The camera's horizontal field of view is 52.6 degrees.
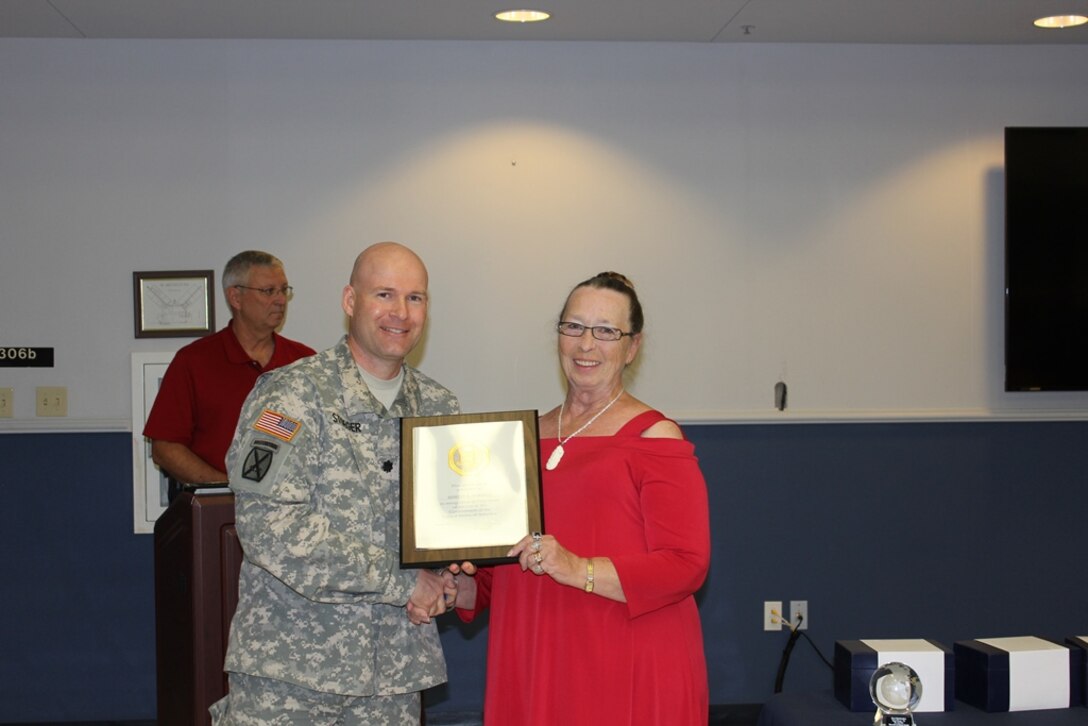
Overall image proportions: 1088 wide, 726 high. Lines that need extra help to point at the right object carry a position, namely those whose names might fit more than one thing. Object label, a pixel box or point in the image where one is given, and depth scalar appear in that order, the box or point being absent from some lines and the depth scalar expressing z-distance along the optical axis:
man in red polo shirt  3.97
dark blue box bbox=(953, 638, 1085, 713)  2.28
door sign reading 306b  4.46
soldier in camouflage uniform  2.20
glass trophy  1.93
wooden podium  2.73
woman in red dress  2.16
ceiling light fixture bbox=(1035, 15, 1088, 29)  4.38
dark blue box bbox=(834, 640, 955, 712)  2.33
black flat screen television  4.64
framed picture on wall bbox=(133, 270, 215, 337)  4.50
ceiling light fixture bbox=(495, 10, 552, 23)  4.18
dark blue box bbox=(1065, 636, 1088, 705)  2.35
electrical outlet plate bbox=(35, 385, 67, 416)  4.46
